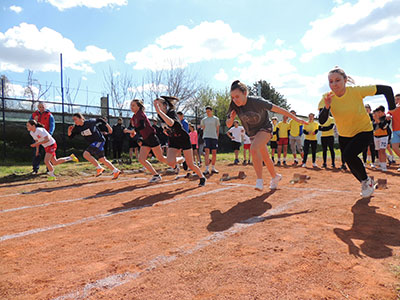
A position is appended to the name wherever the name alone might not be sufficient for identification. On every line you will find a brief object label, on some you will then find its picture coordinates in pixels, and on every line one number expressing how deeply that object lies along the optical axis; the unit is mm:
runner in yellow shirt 4527
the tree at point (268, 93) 57281
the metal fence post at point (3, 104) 13542
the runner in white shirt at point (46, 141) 8531
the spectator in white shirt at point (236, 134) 13438
